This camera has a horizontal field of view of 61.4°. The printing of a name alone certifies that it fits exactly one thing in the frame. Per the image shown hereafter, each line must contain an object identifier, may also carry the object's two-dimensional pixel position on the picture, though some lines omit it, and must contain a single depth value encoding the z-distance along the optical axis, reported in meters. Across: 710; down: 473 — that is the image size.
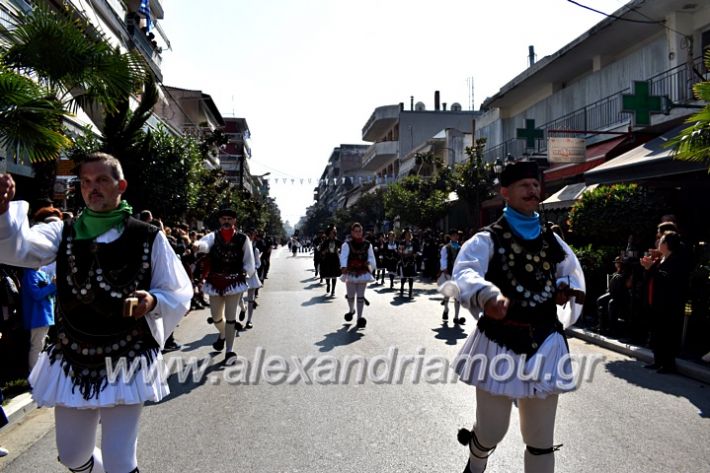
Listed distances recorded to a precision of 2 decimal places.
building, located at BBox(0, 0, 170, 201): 13.94
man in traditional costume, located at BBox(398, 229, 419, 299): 16.89
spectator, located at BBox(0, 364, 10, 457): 4.54
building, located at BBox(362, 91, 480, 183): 60.56
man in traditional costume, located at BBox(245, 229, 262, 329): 9.83
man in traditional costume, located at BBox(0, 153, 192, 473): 3.02
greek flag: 30.86
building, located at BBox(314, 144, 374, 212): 91.69
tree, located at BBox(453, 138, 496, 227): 25.47
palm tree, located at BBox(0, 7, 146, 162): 7.15
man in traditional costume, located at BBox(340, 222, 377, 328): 11.39
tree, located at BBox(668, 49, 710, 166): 7.73
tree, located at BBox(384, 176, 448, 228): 31.72
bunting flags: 62.34
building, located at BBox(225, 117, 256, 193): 81.00
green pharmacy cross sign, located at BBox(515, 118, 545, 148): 21.38
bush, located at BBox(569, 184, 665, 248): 10.66
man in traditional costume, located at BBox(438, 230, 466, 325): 11.63
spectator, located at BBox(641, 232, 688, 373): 7.54
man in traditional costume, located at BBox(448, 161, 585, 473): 3.27
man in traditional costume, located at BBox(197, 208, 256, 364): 8.15
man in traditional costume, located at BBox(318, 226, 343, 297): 16.89
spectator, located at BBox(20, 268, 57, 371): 6.59
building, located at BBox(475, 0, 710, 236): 14.77
